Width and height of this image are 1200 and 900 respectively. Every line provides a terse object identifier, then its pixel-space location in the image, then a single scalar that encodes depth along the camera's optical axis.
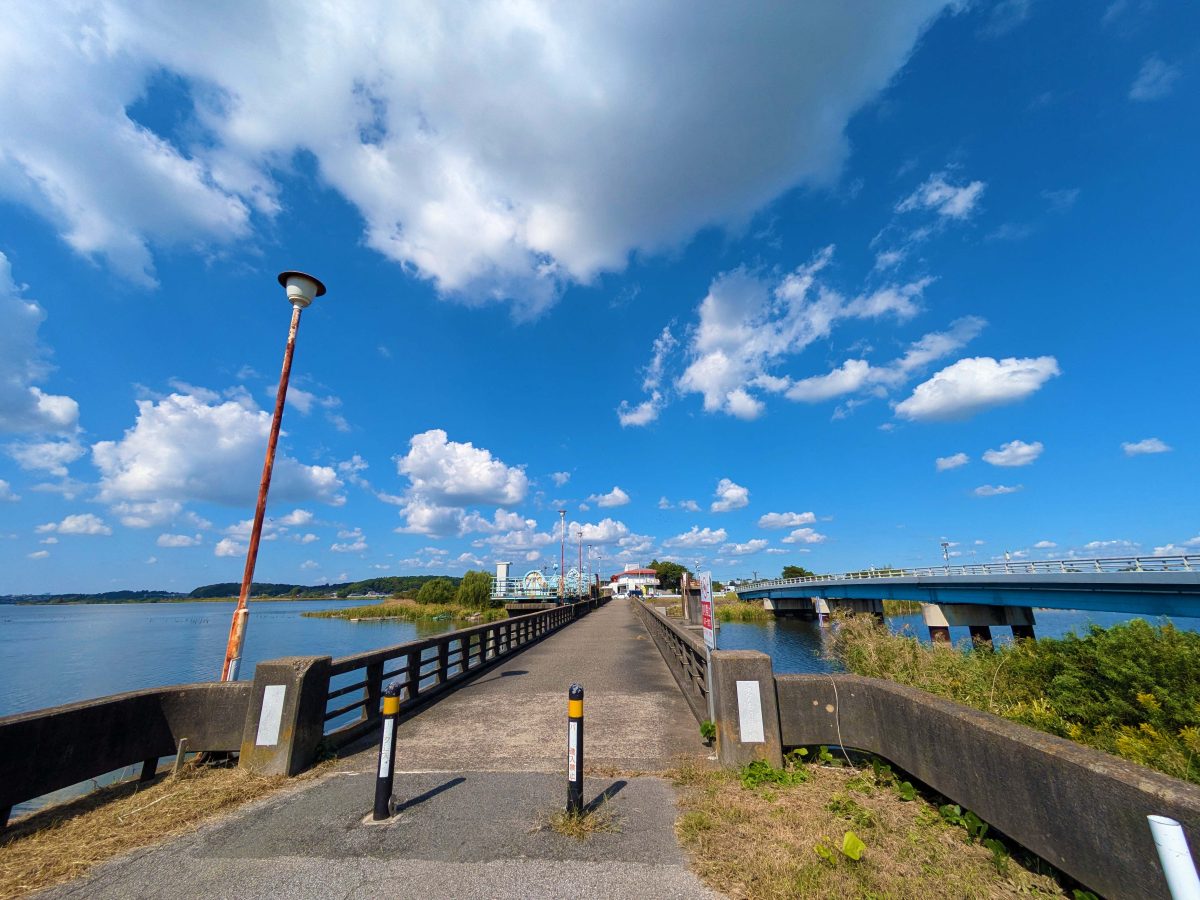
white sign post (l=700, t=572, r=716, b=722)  5.72
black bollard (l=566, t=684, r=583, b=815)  4.25
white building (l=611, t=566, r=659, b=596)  129.62
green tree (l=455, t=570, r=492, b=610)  61.28
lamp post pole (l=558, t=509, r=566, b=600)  48.12
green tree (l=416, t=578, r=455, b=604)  71.44
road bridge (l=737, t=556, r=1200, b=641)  21.41
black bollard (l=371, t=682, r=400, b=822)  4.32
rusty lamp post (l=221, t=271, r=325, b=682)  6.18
